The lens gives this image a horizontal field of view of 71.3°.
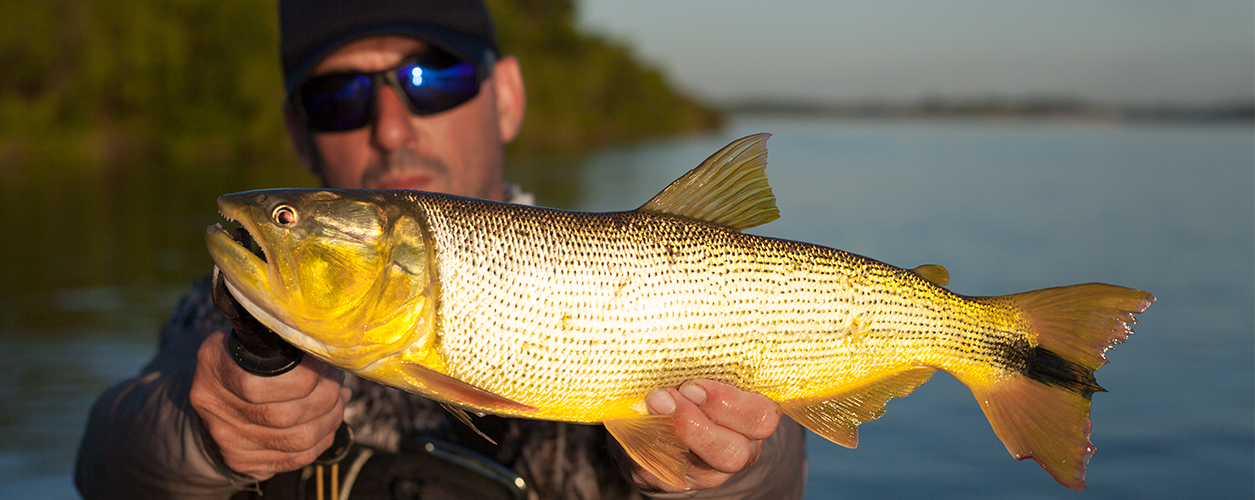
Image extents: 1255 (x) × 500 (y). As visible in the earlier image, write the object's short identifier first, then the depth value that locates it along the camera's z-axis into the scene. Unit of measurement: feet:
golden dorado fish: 6.73
